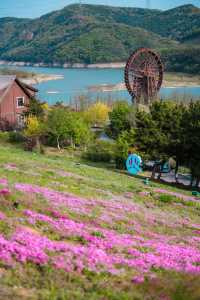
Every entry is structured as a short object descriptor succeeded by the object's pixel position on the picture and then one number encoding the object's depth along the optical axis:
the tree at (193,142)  30.96
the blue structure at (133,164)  35.38
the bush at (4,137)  52.05
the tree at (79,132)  49.56
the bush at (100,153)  45.59
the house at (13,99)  58.16
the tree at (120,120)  57.38
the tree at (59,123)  49.41
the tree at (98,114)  73.61
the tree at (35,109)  56.16
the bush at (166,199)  20.67
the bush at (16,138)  51.67
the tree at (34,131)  49.78
